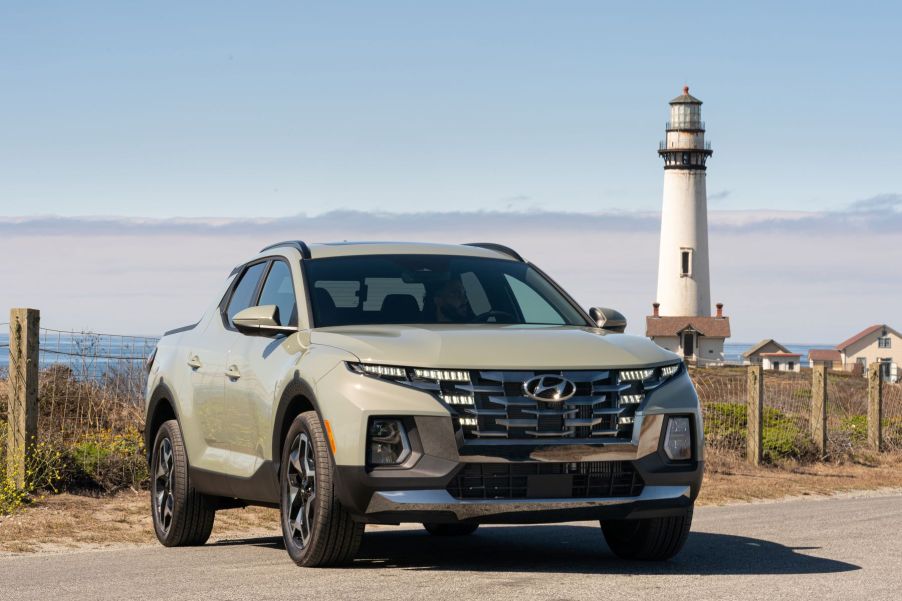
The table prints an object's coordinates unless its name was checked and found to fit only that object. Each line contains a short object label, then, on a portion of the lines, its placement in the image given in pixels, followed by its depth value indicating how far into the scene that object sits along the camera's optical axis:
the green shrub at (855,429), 24.06
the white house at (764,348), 130.88
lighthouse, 93.38
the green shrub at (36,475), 13.07
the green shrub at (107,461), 14.30
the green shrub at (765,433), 21.17
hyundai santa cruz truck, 7.77
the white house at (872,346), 129.62
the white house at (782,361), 128.50
